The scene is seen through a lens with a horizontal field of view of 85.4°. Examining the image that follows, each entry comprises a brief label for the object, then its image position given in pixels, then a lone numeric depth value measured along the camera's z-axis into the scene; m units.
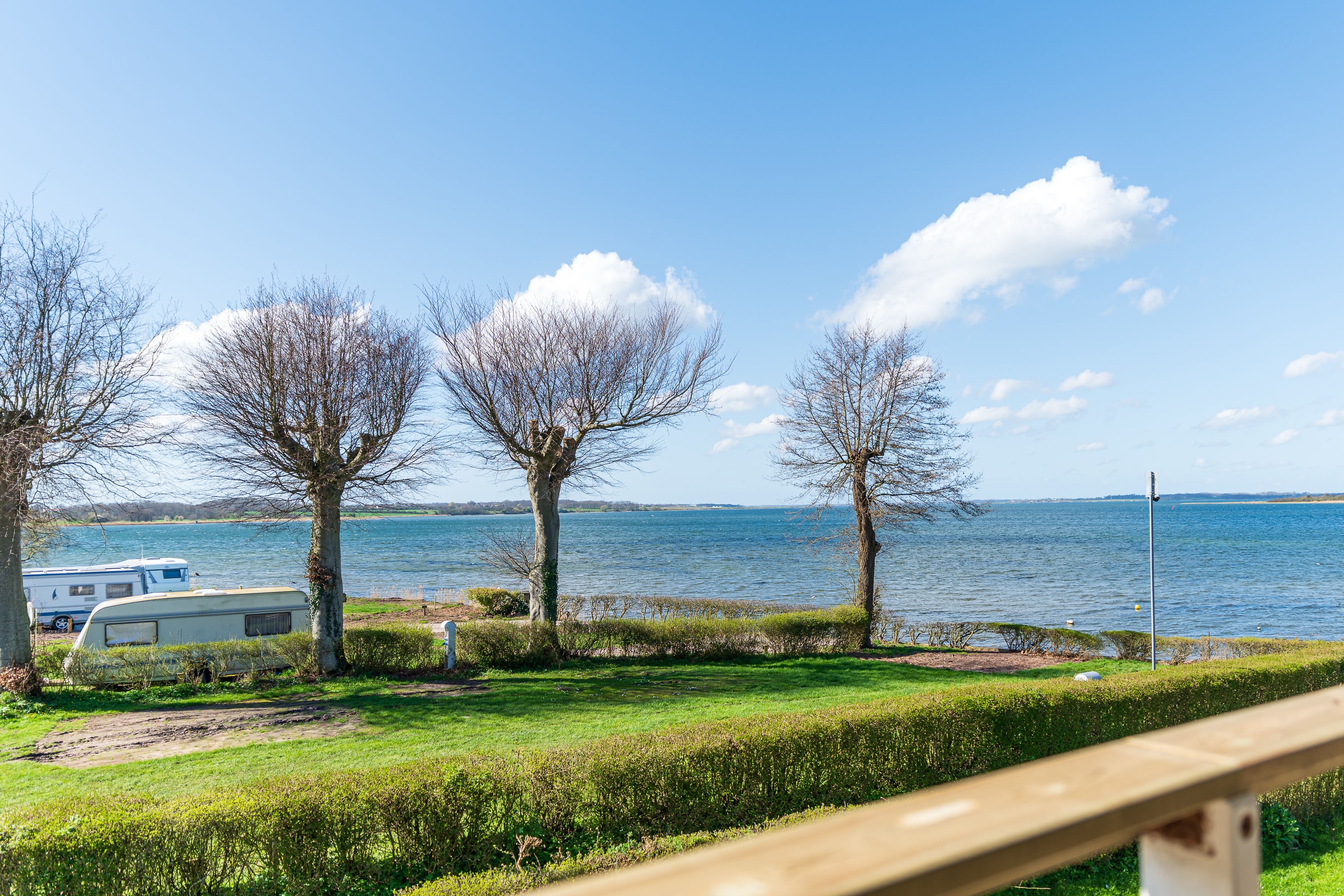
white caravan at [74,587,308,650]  16.81
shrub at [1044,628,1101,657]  20.55
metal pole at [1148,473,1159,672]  14.14
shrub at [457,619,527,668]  17.45
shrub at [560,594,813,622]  26.44
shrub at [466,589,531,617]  29.83
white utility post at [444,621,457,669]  16.69
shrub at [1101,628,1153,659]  20.19
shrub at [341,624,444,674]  17.05
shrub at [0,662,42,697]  13.66
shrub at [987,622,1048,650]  21.72
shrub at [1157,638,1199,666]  19.23
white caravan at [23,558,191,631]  27.58
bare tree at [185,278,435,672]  15.54
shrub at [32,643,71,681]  15.78
